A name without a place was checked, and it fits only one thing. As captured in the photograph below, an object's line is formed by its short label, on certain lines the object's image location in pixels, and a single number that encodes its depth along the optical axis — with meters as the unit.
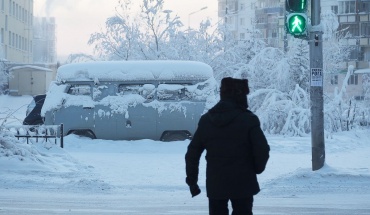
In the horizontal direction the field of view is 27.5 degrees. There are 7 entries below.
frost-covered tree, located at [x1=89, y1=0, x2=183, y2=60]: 34.62
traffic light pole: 13.98
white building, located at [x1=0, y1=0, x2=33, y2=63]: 77.31
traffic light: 13.43
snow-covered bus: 21.27
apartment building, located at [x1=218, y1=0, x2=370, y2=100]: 73.70
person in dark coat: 5.94
